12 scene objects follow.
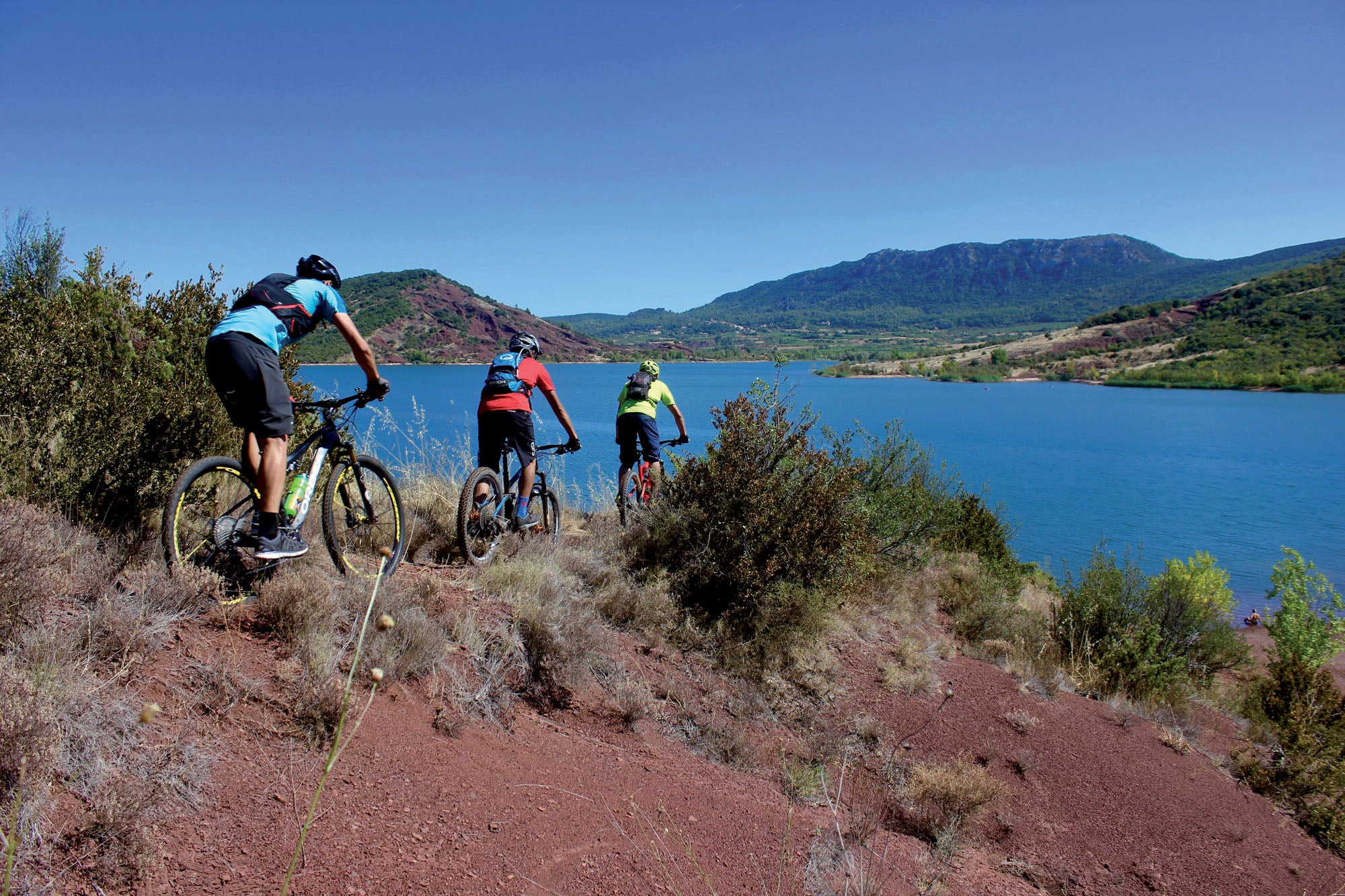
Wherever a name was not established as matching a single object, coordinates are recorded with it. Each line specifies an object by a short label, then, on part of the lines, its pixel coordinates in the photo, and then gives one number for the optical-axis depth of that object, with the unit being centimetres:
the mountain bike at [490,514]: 514
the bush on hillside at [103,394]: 399
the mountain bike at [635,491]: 711
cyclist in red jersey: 562
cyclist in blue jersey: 338
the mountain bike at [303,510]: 353
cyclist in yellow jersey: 773
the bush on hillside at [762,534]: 579
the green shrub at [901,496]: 815
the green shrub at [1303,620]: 1038
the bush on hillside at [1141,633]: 776
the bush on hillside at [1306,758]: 533
